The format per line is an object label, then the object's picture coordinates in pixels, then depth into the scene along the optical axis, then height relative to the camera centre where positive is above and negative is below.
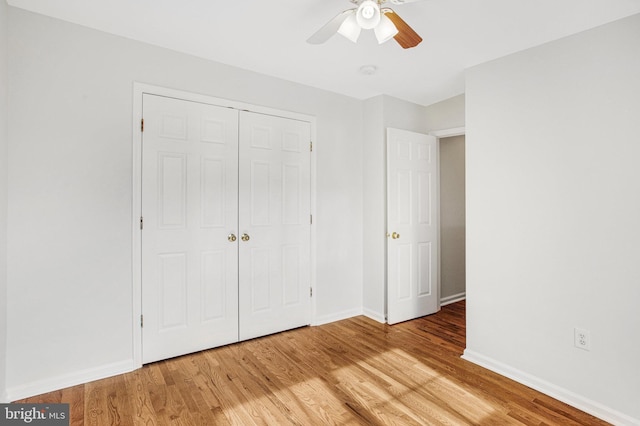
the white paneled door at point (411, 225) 3.44 -0.10
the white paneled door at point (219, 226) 2.51 -0.08
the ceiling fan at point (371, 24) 1.64 +1.02
